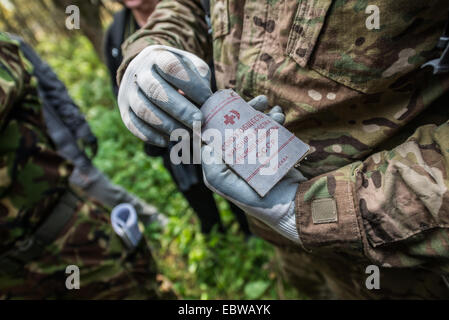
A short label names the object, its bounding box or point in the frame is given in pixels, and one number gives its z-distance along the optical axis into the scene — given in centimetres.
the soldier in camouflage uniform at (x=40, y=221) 54
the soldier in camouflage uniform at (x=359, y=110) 39
